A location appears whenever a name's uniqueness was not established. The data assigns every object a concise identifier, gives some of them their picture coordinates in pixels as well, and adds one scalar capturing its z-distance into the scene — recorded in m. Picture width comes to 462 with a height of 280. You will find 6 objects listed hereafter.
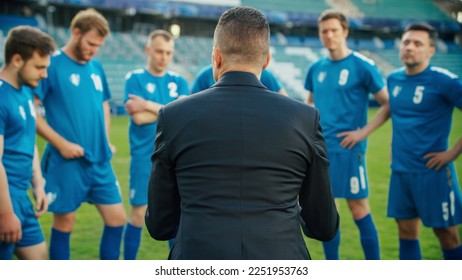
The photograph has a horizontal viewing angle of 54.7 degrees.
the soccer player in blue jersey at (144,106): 3.68
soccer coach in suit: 1.35
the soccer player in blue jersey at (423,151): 3.14
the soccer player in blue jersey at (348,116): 3.64
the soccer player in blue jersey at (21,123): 2.45
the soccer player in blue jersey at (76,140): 3.24
